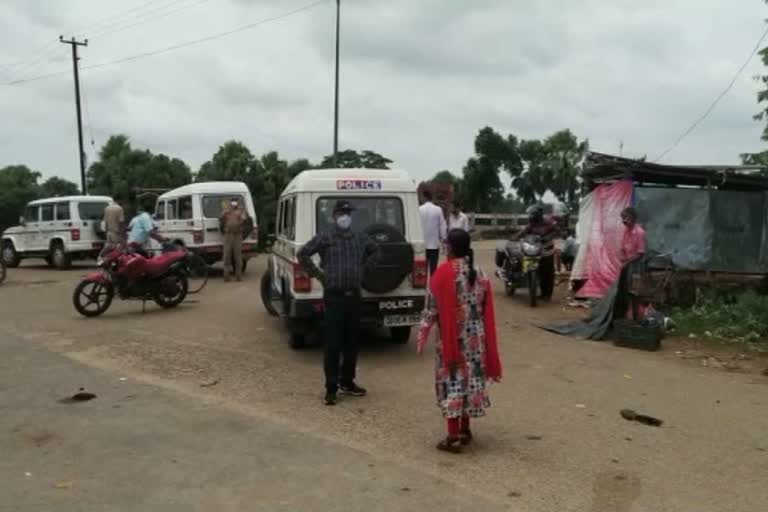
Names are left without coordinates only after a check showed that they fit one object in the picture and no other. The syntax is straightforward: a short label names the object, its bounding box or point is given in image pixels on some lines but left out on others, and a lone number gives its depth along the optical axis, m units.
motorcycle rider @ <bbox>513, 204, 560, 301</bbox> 12.05
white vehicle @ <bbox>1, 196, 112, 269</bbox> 18.83
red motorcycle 10.94
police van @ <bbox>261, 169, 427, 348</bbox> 7.71
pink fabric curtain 11.91
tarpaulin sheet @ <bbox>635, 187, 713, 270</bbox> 11.48
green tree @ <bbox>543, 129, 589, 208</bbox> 54.81
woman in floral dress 4.86
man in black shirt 6.15
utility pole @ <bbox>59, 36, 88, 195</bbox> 33.34
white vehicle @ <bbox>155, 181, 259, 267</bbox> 16.27
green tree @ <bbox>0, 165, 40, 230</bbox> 38.44
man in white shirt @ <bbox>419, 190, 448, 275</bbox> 11.02
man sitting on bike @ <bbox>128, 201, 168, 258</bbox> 13.35
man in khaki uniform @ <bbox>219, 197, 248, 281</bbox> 15.30
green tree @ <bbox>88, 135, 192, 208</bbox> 37.31
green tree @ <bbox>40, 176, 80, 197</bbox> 50.14
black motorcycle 11.77
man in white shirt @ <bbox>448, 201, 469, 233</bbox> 12.16
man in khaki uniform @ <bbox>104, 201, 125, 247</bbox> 17.08
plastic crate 8.47
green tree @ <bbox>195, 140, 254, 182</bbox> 35.09
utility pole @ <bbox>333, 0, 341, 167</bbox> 25.61
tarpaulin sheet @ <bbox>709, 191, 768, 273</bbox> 11.35
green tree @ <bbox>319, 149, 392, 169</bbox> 37.97
